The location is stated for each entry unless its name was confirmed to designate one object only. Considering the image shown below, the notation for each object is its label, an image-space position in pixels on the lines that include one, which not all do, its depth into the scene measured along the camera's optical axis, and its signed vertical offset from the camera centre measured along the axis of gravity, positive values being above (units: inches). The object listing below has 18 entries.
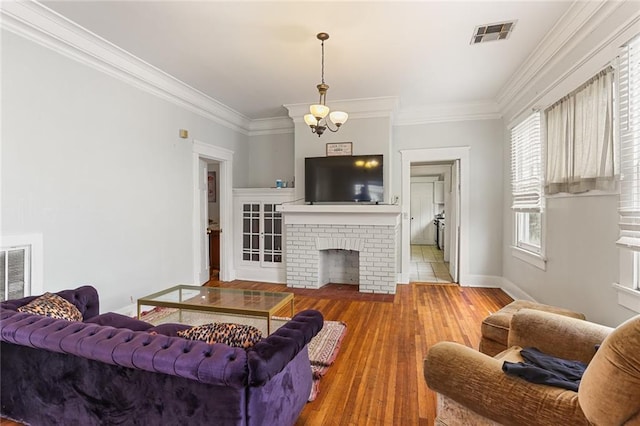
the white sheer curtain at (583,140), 86.4 +21.5
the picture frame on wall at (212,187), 255.6 +17.7
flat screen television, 185.0 +17.5
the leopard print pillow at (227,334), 58.4 -23.9
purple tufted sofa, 49.9 -29.6
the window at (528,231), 144.7 -11.2
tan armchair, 35.0 -26.5
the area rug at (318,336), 95.0 -47.4
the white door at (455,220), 197.0 -7.3
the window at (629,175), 76.2 +8.2
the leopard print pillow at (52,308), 72.0 -23.2
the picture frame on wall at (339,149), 191.6 +36.7
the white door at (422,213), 427.8 -6.1
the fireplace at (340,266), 203.2 -37.4
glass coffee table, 100.8 -32.6
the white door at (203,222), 188.4 -8.1
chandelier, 115.5 +36.7
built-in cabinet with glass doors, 207.5 -16.4
